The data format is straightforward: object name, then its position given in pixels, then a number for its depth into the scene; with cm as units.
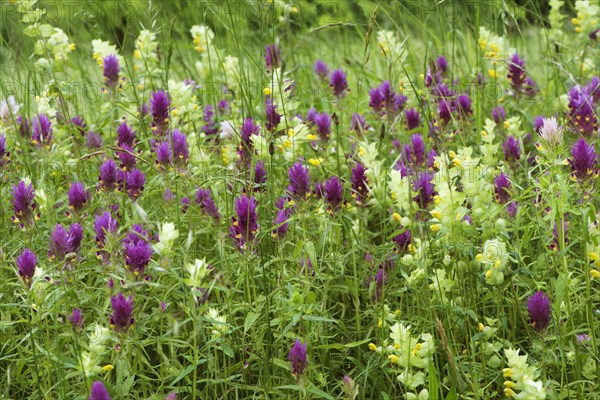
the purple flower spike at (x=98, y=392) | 294
